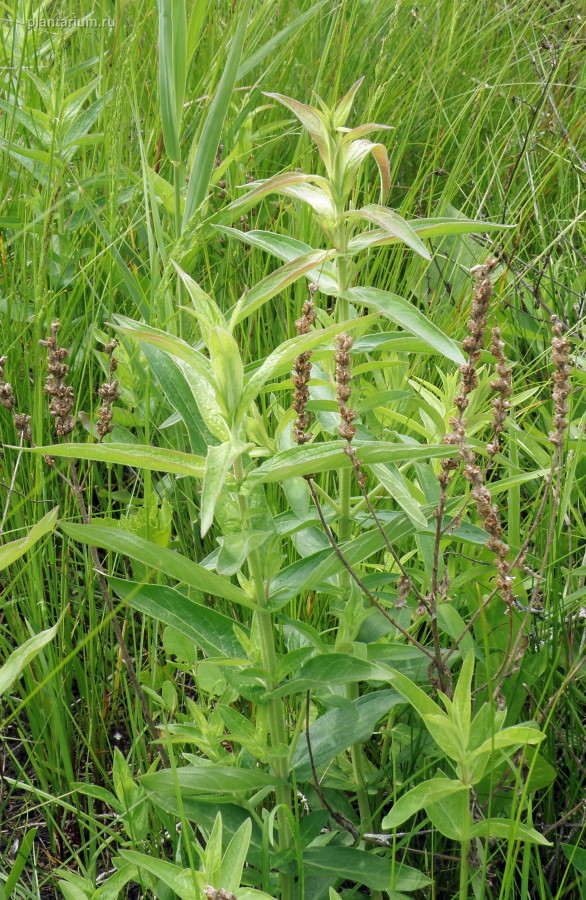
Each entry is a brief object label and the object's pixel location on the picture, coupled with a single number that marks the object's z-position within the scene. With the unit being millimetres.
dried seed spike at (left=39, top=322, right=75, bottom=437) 855
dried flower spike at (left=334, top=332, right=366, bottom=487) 789
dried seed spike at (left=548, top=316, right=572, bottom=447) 843
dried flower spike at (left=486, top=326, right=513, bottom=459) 826
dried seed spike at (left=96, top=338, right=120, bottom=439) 896
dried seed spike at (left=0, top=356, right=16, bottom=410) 883
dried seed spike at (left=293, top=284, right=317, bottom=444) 796
